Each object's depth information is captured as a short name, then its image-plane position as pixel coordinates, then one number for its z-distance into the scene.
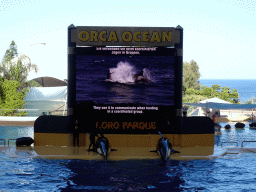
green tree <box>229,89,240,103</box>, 83.93
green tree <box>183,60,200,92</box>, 95.08
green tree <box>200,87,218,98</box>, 81.31
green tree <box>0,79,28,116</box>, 53.78
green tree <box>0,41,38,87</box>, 61.41
